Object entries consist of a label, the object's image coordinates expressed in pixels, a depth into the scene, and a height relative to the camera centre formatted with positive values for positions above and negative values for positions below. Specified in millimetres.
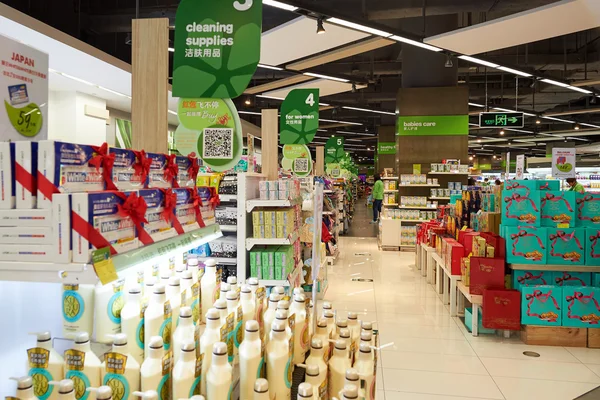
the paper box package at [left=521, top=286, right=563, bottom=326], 4742 -1181
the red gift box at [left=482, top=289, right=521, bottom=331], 4855 -1255
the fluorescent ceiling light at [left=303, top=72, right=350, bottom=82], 9407 +2358
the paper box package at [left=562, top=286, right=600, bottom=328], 4695 -1161
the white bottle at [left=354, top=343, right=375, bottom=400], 1721 -669
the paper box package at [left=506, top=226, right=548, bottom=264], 4867 -574
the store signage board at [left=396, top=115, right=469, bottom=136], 11156 +1577
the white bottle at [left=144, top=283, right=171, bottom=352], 1618 -460
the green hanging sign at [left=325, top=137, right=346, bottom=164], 18172 +1522
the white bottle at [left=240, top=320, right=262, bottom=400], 1590 -595
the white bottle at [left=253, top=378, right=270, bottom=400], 1445 -630
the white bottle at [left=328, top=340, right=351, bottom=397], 1730 -672
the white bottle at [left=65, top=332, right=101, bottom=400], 1428 -562
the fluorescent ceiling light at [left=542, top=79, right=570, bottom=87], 9862 +2378
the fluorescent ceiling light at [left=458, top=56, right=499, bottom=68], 8086 +2302
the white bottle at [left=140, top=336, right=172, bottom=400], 1442 -577
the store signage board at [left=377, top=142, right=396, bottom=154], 21234 +1940
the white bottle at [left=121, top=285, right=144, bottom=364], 1615 -495
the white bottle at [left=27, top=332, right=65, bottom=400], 1411 -557
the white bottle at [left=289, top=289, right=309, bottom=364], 1946 -607
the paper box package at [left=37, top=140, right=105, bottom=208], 1330 +53
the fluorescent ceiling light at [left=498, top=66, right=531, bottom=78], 8630 +2310
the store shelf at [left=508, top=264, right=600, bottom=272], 4816 -804
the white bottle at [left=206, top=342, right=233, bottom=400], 1441 -591
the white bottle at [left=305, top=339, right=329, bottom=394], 1697 -639
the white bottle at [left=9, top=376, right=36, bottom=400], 1217 -538
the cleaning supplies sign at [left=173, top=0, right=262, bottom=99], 3059 +971
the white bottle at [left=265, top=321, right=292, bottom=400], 1646 -629
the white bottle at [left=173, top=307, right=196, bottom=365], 1587 -495
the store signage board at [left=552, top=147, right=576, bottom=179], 11625 +713
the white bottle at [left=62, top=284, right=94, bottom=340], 1665 -439
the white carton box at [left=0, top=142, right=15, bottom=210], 1330 +29
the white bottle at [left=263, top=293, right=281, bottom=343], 1889 -526
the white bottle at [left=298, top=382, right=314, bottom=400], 1348 -596
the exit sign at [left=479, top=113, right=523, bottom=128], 12508 +1917
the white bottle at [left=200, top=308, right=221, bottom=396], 1576 -527
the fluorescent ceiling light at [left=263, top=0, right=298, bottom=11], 5267 +2158
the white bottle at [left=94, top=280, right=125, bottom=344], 1666 -457
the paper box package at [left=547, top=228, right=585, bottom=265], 4817 -577
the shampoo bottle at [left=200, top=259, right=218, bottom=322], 2225 -489
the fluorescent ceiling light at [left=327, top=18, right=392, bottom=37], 6055 +2237
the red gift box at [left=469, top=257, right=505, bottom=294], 4988 -907
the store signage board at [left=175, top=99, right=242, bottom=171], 3318 +412
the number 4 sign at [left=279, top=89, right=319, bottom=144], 8273 +1252
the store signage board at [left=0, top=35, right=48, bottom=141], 1725 +376
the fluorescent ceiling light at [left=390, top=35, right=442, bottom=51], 6887 +2319
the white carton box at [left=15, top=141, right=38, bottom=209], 1331 +38
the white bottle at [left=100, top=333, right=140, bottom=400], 1424 -573
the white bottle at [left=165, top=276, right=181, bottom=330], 1819 -437
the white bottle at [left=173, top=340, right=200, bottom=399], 1455 -586
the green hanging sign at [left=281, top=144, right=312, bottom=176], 8977 +599
